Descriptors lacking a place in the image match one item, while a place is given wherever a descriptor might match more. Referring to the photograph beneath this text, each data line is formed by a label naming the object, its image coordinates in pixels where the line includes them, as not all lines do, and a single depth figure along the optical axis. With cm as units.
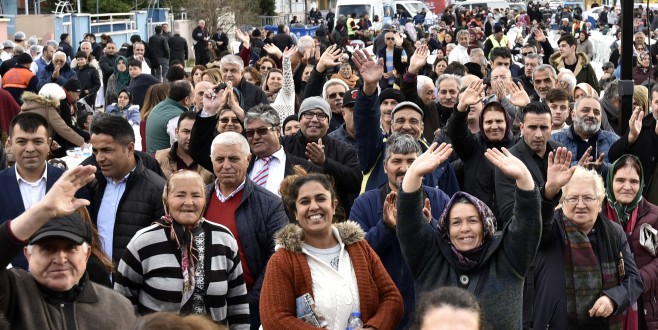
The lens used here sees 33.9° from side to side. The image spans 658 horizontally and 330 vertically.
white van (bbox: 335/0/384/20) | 4128
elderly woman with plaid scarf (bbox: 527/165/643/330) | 604
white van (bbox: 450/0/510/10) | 5494
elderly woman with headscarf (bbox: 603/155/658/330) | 659
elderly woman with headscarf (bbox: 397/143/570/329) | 520
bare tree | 3703
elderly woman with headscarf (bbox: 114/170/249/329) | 536
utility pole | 809
